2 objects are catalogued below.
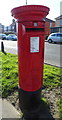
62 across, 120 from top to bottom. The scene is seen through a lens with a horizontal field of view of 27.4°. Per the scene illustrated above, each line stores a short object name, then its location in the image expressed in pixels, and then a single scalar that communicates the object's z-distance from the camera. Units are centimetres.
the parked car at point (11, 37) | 2542
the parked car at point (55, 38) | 1758
